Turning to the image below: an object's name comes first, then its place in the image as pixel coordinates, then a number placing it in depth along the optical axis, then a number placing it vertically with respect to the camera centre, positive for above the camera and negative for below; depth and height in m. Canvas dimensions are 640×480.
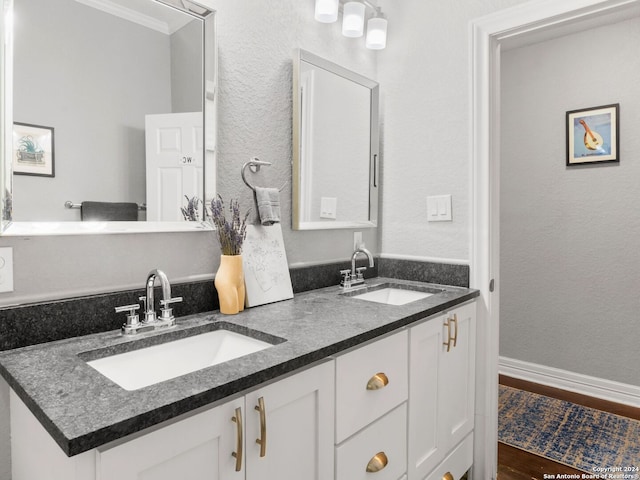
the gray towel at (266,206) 1.55 +0.10
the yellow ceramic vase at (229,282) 1.36 -0.16
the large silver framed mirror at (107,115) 1.06 +0.34
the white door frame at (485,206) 1.84 +0.12
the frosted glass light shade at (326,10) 1.78 +0.96
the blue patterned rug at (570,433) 1.99 -1.07
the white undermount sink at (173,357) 1.03 -0.34
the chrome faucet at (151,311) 1.15 -0.22
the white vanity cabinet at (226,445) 0.69 -0.41
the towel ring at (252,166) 1.55 +0.26
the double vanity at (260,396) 0.71 -0.35
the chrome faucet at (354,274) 1.89 -0.19
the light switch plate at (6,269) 1.02 -0.08
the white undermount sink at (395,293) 1.89 -0.28
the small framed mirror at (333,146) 1.77 +0.41
